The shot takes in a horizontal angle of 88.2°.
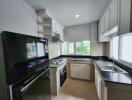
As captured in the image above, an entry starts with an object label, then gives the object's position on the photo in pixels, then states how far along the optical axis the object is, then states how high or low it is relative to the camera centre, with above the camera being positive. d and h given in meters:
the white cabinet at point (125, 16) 0.83 +0.42
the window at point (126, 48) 0.99 -0.01
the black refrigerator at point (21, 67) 0.68 -0.23
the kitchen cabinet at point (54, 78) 1.91 -0.85
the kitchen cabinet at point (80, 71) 2.71 -0.94
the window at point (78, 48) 3.15 -0.01
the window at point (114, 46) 1.57 +0.03
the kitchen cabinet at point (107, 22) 1.60 +0.64
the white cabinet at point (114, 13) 1.16 +0.64
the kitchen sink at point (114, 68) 1.49 -0.50
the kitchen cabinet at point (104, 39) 2.09 +0.28
